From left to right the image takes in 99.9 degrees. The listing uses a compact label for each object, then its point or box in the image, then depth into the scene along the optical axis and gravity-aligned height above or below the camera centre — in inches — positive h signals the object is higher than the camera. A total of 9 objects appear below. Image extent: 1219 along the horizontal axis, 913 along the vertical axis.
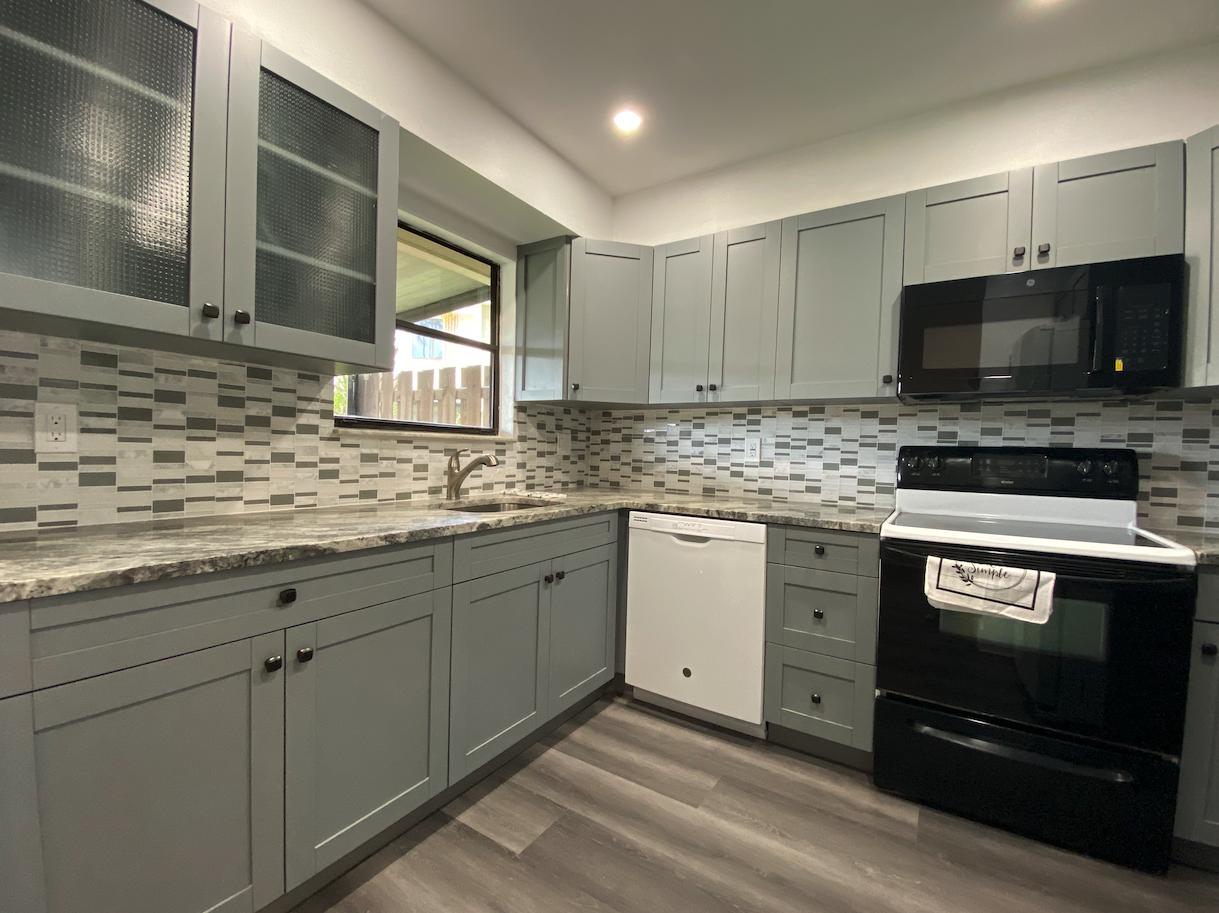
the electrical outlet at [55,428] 51.1 +0.3
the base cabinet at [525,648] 65.2 -30.1
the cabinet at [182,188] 41.7 +24.0
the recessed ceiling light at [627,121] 90.6 +59.2
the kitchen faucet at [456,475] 88.2 -5.6
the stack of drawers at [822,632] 75.2 -27.2
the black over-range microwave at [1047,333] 66.4 +18.2
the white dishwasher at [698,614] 83.0 -28.0
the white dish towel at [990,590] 60.7 -16.0
